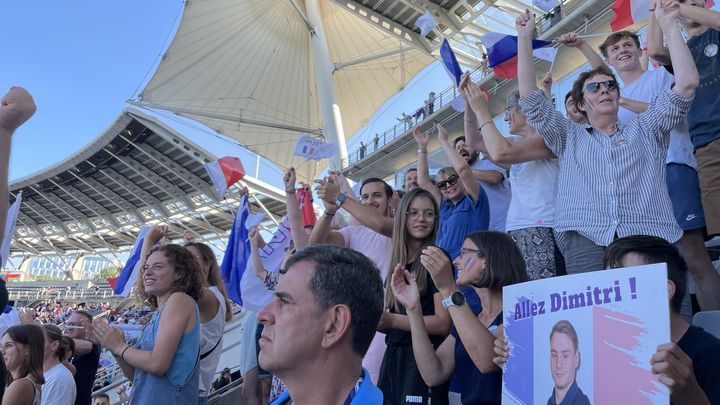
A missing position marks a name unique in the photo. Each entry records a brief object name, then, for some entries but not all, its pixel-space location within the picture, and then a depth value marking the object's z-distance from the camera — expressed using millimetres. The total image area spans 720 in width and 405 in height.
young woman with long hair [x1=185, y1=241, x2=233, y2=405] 3182
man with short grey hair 1531
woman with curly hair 2646
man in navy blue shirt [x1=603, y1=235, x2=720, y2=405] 1368
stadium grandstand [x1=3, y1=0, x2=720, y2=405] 18094
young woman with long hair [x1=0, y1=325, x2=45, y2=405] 3312
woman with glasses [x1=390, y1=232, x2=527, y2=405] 2174
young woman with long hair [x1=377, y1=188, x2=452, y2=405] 2395
